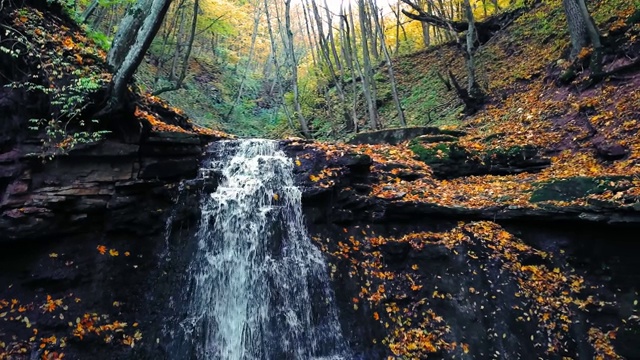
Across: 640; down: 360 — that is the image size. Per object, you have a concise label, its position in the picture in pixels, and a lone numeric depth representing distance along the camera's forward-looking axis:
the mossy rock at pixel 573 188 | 6.22
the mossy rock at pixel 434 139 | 10.04
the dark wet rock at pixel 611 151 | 7.12
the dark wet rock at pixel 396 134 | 10.60
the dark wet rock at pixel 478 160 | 8.65
